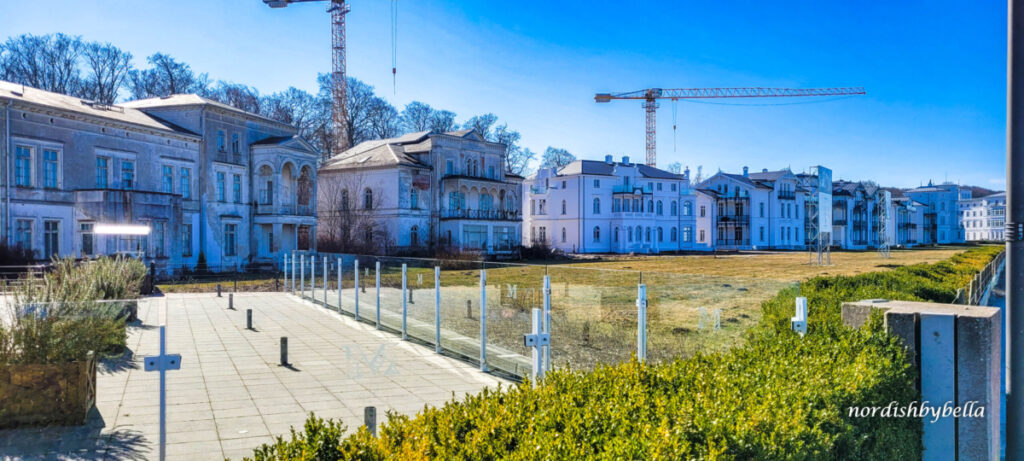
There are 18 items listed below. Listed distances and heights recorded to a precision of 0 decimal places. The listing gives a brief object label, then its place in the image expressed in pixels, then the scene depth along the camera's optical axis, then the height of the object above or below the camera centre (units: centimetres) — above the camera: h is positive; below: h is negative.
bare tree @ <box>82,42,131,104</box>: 5116 +1299
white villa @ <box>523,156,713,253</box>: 6738 +284
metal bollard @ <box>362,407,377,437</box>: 526 -147
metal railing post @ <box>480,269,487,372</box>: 1087 -142
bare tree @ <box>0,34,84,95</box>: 4681 +1250
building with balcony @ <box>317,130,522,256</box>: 4831 +300
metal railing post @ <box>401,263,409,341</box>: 1404 -170
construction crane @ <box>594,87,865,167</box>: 11238 +2295
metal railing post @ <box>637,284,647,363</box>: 755 -96
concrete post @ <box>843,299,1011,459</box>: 533 -110
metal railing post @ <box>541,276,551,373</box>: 891 -95
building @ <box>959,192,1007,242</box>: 15062 +401
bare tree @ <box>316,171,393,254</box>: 4728 +147
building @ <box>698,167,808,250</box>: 7938 +301
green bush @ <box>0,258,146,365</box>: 744 -111
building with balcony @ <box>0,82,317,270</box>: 2958 +306
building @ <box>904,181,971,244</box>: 11550 +413
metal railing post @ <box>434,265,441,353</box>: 1247 -145
